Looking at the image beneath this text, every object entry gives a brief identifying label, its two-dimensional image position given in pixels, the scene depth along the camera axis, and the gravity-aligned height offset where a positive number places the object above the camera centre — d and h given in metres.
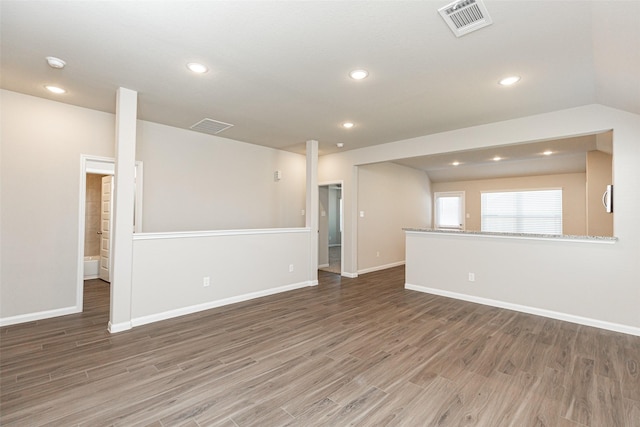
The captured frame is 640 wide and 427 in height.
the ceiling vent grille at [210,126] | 4.40 +1.39
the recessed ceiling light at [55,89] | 3.26 +1.40
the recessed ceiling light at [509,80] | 2.89 +1.39
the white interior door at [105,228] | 5.66 -0.27
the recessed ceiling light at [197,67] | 2.71 +1.39
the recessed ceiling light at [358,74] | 2.79 +1.39
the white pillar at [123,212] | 3.24 +0.03
